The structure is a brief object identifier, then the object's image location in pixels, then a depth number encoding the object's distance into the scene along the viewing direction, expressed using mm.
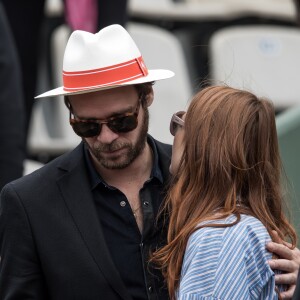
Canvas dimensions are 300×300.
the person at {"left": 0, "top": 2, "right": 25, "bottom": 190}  8456
